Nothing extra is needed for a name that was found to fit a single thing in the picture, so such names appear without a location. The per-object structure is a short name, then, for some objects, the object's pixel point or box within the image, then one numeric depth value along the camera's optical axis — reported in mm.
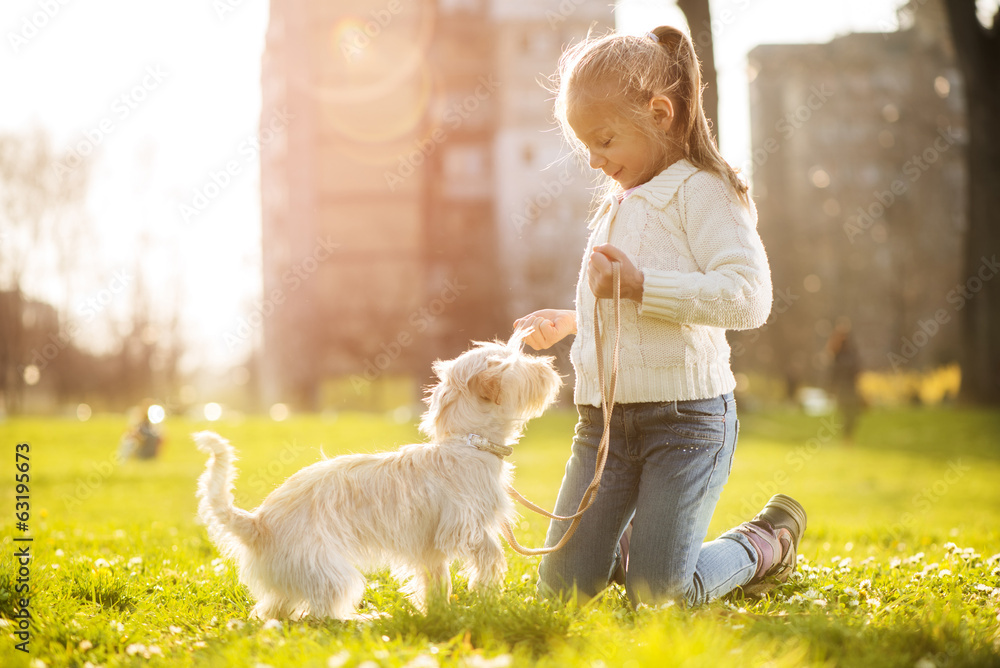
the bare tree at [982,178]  19391
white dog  3455
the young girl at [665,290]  3475
